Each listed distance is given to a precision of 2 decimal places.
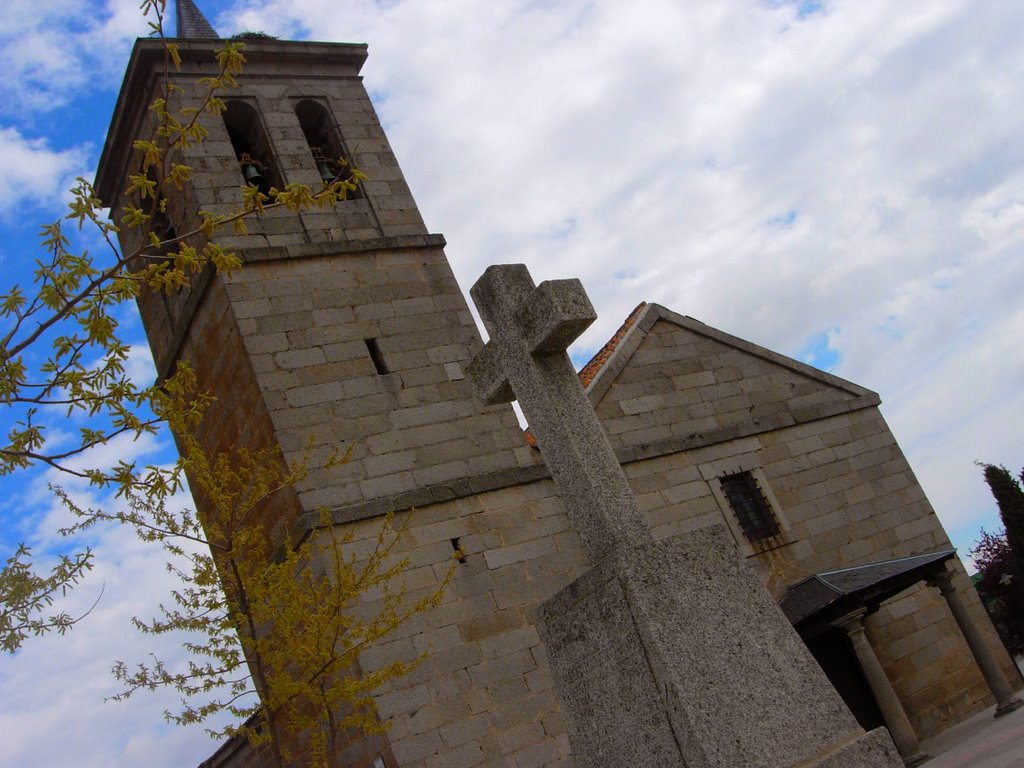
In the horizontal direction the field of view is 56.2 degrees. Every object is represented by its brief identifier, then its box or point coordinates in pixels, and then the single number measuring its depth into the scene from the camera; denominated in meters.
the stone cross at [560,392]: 4.31
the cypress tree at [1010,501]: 20.16
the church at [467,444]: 9.68
